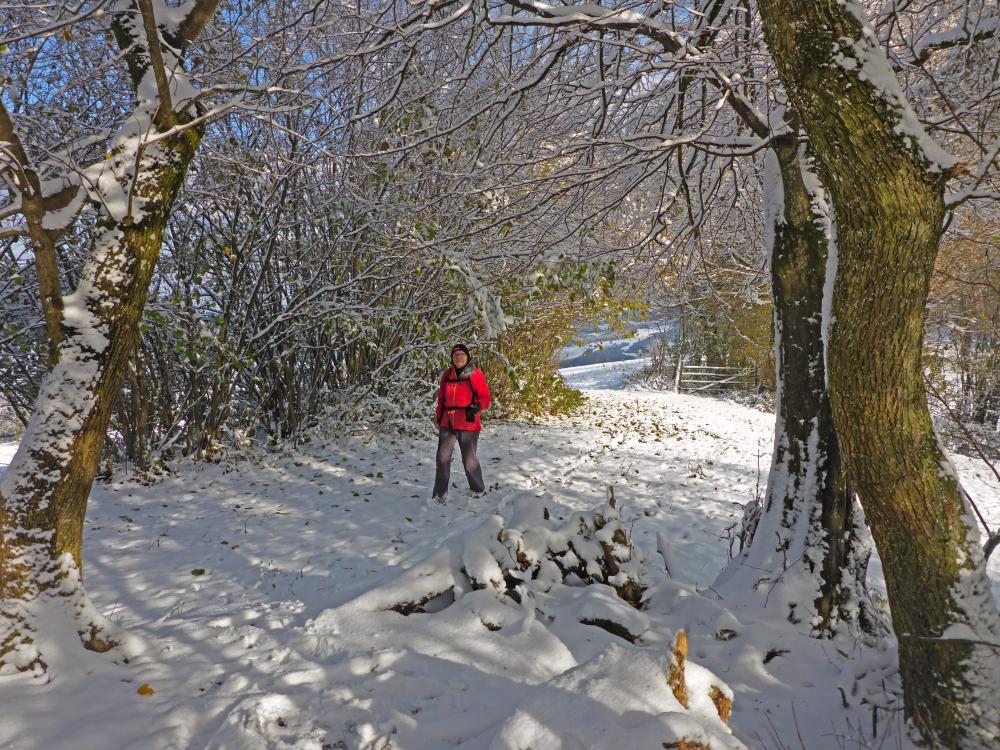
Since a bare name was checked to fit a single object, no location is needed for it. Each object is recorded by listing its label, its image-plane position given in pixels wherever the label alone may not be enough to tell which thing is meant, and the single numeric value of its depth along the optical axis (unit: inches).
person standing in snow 237.0
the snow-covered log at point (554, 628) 75.7
